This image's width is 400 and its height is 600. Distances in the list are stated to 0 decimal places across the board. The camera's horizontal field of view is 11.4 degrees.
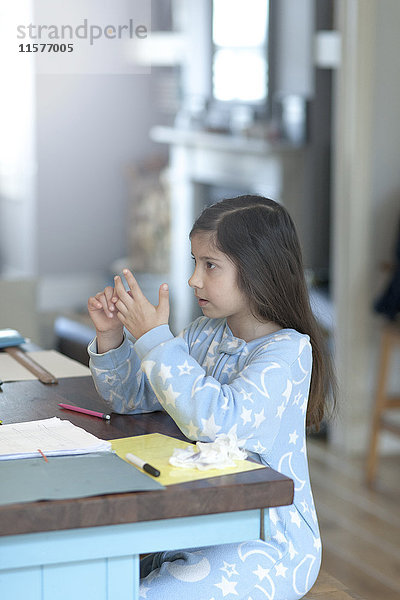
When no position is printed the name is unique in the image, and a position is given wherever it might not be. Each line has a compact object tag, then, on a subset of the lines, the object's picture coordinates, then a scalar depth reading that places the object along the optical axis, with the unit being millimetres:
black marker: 3667
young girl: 4107
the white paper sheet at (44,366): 4640
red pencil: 4312
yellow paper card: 3691
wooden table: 3333
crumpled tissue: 3797
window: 7915
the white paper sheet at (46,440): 3921
